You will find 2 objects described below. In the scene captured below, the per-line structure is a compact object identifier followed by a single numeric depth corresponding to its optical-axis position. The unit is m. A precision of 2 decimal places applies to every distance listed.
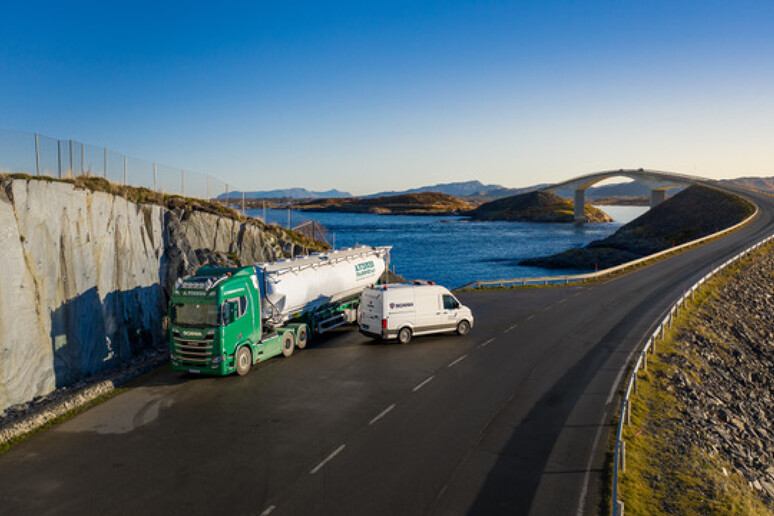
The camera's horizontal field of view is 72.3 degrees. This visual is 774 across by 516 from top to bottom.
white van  22.33
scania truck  17.47
